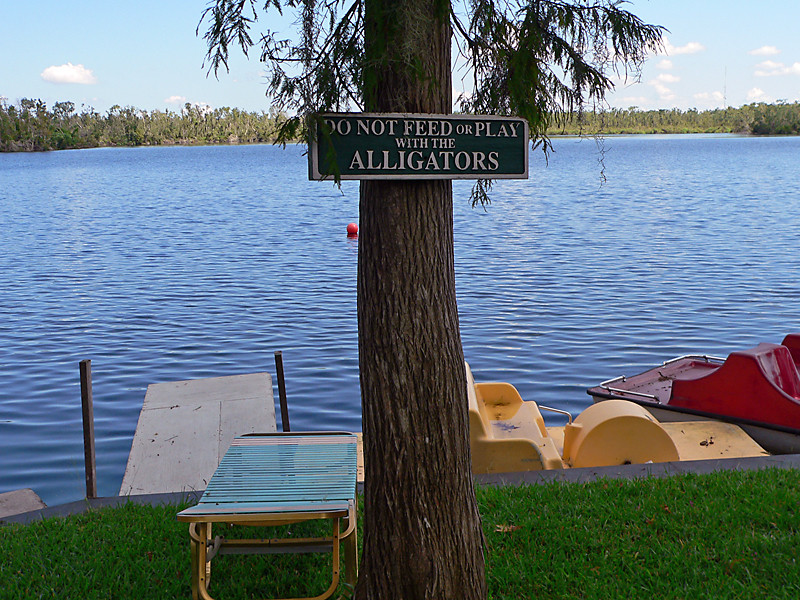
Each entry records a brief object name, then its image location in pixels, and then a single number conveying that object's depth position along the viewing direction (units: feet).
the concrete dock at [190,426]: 22.44
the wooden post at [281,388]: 23.02
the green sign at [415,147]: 11.48
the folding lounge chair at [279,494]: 12.51
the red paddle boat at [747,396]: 24.57
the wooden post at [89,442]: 20.01
